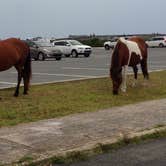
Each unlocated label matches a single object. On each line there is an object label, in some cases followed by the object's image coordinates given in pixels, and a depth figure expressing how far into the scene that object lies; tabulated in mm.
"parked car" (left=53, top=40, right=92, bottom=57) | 47625
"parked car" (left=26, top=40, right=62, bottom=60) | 41938
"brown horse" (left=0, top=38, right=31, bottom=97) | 14883
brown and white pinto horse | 15688
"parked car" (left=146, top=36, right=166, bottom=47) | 77812
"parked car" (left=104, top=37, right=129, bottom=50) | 73938
